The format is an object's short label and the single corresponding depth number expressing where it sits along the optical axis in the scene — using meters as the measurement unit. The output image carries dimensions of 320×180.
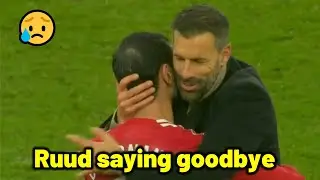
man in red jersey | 8.73
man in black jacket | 8.68
